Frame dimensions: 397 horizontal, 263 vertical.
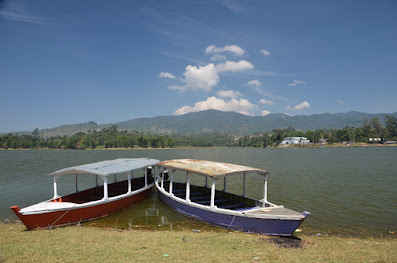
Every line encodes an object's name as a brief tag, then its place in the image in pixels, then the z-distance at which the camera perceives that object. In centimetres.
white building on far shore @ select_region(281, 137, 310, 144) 16138
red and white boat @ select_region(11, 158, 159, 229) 1290
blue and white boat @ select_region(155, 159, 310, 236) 1196
